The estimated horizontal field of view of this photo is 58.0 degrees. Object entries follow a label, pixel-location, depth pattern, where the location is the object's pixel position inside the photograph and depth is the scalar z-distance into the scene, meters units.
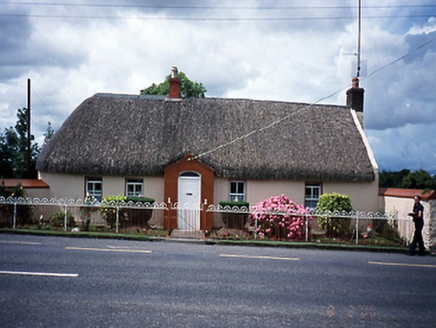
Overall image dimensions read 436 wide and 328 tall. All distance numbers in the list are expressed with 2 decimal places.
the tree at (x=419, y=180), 24.82
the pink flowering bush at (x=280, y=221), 15.63
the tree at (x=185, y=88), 38.48
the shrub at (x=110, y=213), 16.67
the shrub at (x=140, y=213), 16.77
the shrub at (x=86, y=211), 16.05
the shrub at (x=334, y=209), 16.45
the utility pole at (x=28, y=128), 24.92
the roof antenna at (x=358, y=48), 23.03
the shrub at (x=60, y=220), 16.28
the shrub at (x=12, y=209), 16.30
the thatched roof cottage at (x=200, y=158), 18.77
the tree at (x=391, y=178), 41.48
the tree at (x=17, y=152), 26.66
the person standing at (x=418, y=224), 13.50
